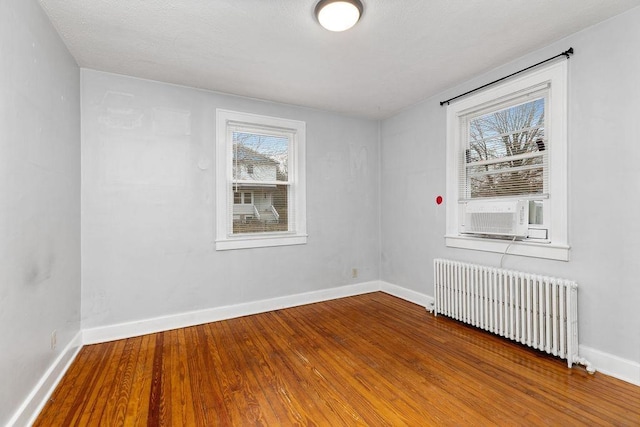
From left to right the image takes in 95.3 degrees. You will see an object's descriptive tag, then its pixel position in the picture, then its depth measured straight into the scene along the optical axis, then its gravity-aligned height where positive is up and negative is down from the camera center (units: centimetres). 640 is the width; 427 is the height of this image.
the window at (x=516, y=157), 251 +57
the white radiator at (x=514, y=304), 236 -86
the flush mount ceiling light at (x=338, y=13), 192 +136
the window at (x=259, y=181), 348 +41
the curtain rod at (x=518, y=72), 241 +133
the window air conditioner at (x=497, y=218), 273 -5
